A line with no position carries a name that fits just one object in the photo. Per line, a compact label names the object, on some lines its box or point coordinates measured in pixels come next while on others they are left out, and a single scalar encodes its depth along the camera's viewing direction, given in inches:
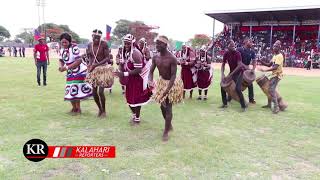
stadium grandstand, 1304.5
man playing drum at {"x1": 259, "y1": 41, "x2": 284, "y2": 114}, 320.2
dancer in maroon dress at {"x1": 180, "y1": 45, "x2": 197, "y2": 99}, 392.5
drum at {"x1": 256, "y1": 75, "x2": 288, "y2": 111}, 344.5
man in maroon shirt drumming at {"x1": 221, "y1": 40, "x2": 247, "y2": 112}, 325.7
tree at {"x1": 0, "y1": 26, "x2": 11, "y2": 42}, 3944.4
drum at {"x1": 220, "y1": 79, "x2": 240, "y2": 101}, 340.2
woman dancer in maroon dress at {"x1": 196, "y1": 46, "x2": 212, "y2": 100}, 397.4
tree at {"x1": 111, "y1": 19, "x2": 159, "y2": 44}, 2659.9
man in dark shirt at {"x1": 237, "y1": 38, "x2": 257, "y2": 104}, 362.7
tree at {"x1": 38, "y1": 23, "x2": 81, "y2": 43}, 3244.1
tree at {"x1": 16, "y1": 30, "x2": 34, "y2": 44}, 3996.1
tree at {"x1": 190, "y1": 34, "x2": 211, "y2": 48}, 2439.7
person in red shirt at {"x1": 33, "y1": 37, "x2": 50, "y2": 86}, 466.0
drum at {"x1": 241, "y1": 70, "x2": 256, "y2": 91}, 364.0
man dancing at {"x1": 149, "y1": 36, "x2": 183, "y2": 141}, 222.4
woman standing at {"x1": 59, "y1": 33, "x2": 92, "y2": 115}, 279.7
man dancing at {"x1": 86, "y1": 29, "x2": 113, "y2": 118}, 275.7
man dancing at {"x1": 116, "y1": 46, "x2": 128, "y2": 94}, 267.2
